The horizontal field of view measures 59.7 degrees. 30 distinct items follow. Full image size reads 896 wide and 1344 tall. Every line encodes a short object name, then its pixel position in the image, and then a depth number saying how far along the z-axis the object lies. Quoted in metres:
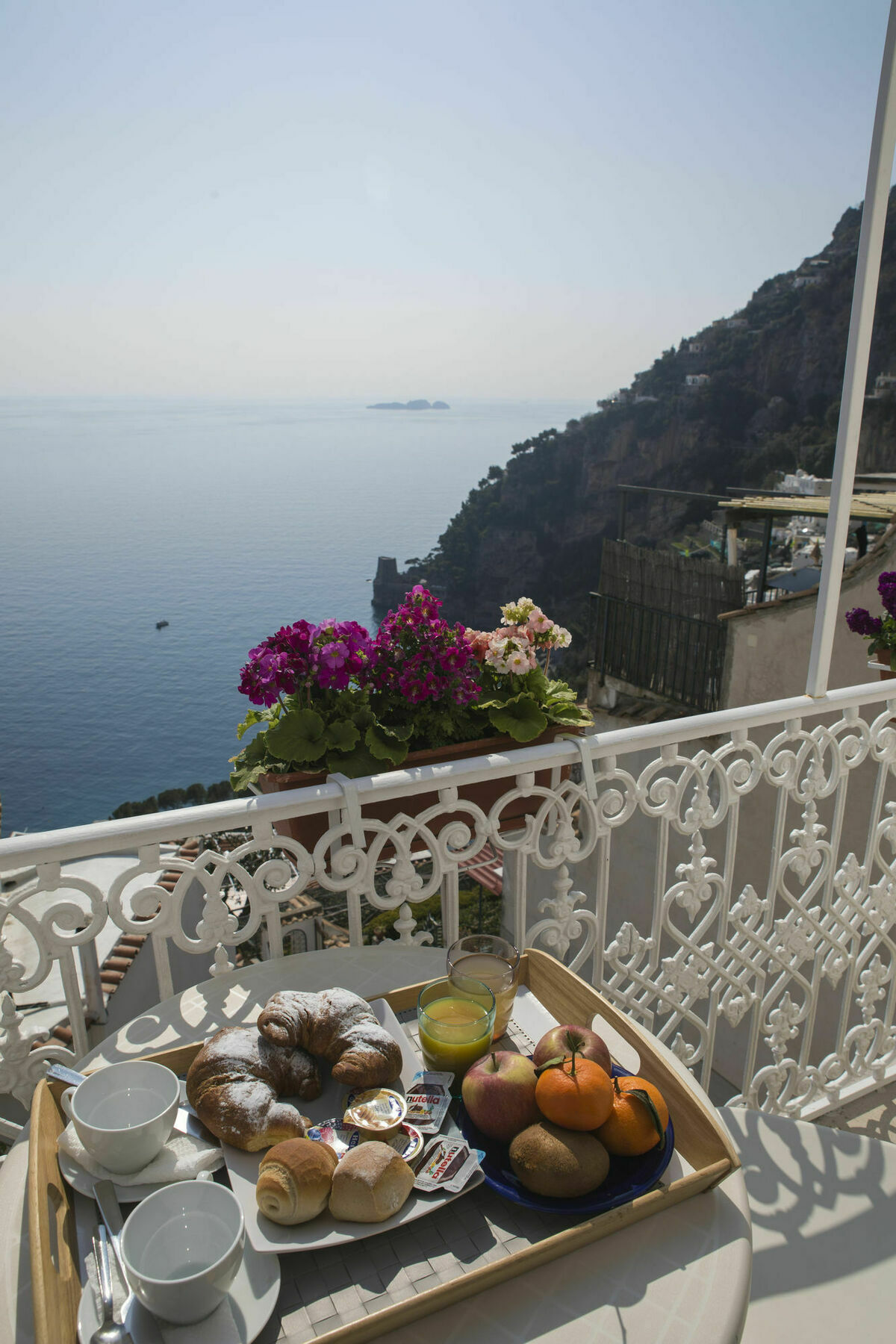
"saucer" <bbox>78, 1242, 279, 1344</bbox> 0.61
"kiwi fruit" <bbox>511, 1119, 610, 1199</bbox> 0.73
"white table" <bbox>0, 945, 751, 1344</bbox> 0.66
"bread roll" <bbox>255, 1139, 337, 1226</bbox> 0.69
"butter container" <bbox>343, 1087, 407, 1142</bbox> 0.79
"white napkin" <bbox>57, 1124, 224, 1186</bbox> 0.75
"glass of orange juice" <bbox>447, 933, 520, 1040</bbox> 0.97
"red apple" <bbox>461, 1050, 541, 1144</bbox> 0.79
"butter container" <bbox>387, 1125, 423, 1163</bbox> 0.78
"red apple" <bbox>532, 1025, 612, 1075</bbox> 0.85
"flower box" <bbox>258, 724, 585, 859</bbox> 1.41
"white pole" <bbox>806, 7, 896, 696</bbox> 1.46
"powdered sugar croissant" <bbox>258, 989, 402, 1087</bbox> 0.88
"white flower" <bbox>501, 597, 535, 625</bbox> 1.75
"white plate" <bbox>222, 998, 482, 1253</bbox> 0.69
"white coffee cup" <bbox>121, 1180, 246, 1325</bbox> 0.60
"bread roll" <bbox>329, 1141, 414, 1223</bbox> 0.70
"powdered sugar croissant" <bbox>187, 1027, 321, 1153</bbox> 0.79
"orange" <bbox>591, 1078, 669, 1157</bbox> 0.78
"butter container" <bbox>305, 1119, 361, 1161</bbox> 0.79
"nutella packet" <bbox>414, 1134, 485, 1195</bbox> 0.74
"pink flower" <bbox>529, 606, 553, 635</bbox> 1.73
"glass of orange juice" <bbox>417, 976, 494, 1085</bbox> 0.90
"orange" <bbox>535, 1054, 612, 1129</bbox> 0.77
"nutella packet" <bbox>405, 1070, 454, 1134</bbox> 0.82
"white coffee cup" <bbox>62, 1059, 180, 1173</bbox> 0.74
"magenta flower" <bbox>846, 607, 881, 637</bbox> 2.96
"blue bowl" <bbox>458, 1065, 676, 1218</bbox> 0.74
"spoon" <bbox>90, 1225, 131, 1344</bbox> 0.61
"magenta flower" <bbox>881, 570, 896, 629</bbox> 2.59
